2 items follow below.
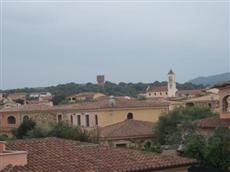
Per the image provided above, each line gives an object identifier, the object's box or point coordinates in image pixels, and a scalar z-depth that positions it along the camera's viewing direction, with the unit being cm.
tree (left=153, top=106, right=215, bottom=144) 3791
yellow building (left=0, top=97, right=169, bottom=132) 4953
